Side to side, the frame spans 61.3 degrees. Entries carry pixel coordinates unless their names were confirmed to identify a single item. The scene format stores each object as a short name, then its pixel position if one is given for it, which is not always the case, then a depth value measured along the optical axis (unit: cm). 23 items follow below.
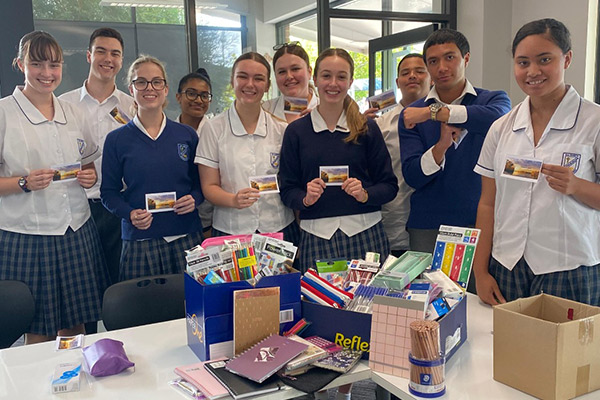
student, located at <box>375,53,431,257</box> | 292
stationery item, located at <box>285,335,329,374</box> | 139
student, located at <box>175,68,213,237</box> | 319
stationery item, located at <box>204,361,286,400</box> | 131
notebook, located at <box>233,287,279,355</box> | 148
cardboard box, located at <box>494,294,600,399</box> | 119
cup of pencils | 127
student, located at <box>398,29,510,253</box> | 242
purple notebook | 136
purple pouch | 144
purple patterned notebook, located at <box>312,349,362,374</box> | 142
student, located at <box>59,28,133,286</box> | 300
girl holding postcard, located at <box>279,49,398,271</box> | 251
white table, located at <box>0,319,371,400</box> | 135
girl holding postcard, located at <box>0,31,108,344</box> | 247
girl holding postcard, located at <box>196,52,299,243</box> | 261
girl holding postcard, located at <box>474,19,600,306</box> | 176
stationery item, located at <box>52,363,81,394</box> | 136
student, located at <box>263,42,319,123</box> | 299
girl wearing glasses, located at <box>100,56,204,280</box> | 255
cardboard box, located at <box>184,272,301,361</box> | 148
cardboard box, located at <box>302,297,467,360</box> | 147
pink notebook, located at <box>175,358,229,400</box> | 132
